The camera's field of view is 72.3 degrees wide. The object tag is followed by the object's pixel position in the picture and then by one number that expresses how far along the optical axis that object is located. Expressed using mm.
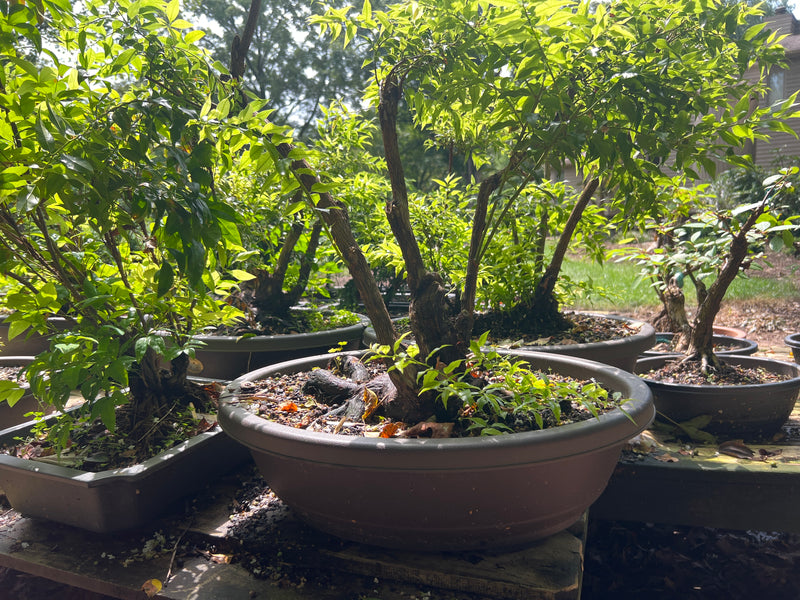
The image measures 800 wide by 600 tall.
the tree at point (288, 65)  12961
